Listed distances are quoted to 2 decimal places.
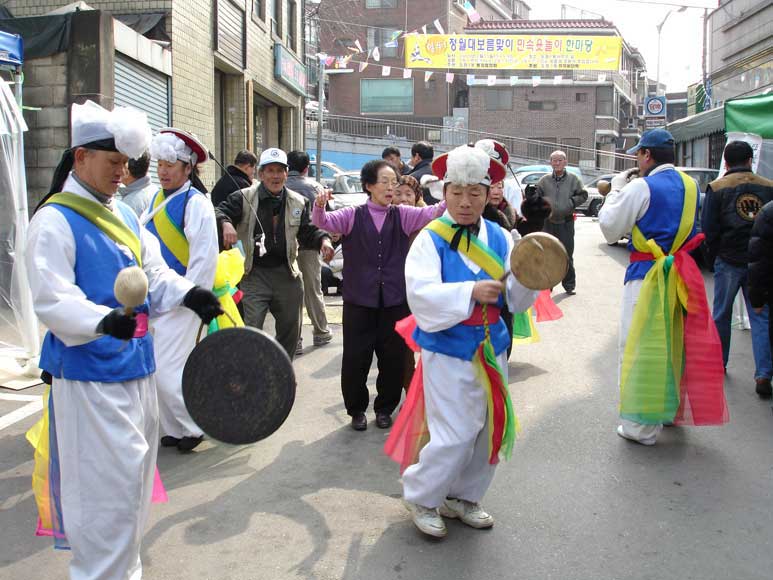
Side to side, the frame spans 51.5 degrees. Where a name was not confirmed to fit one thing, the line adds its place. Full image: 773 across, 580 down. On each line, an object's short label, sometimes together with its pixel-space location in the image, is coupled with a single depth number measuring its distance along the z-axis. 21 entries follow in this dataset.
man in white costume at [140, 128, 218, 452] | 4.95
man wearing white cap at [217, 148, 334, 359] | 6.18
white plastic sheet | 7.12
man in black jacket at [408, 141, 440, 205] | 8.81
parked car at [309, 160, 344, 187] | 25.42
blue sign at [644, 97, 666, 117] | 33.59
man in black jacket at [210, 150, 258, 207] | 7.68
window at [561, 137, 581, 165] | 43.38
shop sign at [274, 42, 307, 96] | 19.48
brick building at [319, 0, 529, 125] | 47.47
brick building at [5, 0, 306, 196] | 12.71
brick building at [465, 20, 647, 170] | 45.41
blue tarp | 7.23
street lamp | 35.00
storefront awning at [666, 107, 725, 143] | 14.27
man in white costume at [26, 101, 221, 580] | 2.87
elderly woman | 5.57
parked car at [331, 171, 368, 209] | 15.76
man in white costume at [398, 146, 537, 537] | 3.69
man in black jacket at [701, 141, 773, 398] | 6.53
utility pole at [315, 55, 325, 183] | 21.64
